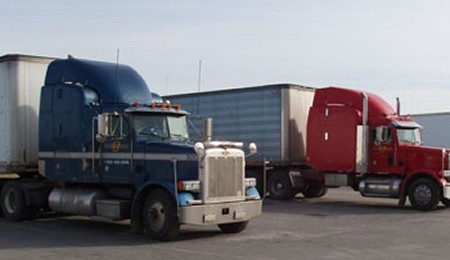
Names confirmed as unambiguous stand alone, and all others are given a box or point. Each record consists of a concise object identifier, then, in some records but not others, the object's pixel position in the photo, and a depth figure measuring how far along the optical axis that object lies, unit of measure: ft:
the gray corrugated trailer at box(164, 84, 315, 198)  76.64
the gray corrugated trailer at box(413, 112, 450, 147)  130.39
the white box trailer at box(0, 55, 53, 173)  54.13
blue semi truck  43.86
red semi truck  67.87
